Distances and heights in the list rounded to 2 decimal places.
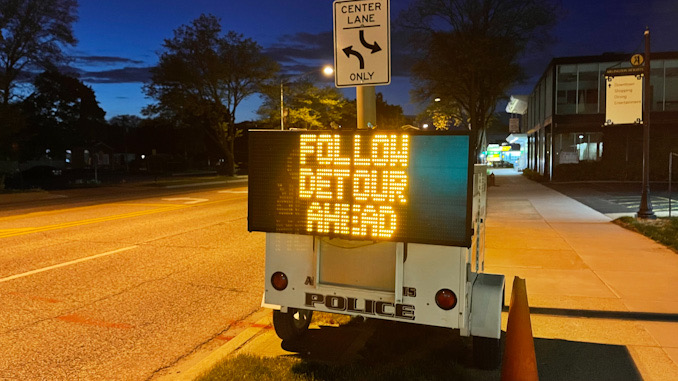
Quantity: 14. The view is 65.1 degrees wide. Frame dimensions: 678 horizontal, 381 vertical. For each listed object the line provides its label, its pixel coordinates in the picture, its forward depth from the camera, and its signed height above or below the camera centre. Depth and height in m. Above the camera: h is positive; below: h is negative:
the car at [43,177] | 38.50 -1.40
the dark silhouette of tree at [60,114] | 57.66 +5.30
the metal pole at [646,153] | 14.12 +0.18
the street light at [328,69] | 27.55 +4.81
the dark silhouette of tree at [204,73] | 41.19 +6.92
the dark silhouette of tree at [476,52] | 29.88 +6.16
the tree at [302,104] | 47.03 +5.34
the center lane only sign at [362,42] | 5.77 +1.31
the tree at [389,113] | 85.88 +8.43
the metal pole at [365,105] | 6.17 +0.65
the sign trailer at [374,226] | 3.80 -0.50
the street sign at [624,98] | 15.45 +1.82
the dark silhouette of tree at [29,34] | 34.28 +8.58
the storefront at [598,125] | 33.87 +2.29
